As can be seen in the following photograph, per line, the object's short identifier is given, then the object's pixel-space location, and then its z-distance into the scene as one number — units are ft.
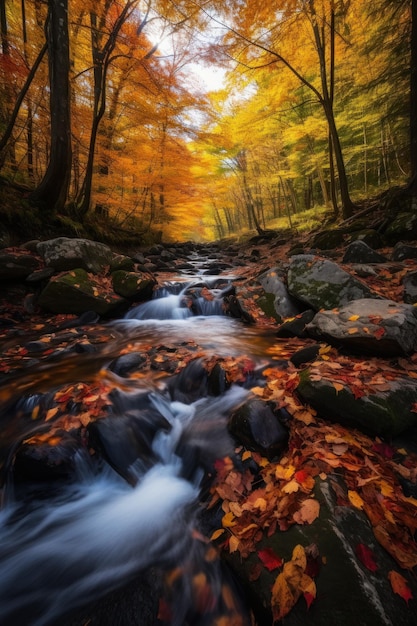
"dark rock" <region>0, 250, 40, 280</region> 21.03
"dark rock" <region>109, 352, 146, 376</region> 14.08
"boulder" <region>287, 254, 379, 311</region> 16.58
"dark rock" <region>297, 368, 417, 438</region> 7.98
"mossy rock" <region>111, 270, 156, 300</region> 24.73
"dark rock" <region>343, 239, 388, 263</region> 21.77
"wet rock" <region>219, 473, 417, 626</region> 4.64
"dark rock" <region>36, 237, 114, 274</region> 23.09
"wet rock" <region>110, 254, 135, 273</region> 26.48
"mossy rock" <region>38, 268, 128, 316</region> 21.24
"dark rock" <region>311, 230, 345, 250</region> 30.22
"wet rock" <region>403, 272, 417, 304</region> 14.99
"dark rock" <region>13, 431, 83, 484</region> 8.24
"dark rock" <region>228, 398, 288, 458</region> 8.51
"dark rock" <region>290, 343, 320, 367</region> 12.66
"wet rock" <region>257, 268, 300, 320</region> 19.79
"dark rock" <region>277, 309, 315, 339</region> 16.62
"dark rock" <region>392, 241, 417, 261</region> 20.97
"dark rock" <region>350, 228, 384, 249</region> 26.03
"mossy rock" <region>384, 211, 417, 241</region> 24.13
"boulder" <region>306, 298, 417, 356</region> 10.97
